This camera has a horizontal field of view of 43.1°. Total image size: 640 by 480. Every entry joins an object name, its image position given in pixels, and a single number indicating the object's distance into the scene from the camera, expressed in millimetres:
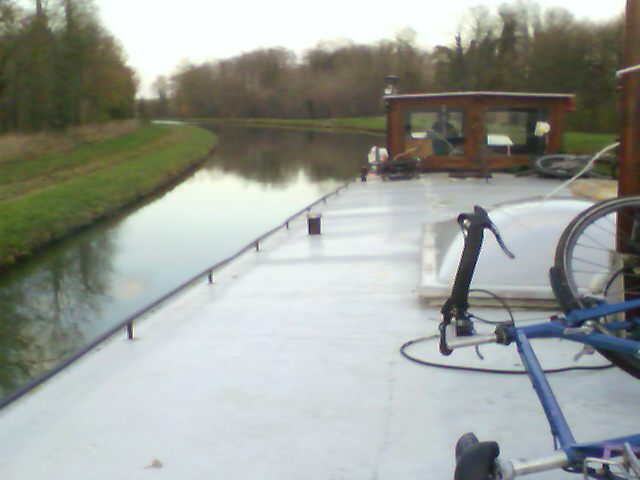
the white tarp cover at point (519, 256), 4637
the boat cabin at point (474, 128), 13141
